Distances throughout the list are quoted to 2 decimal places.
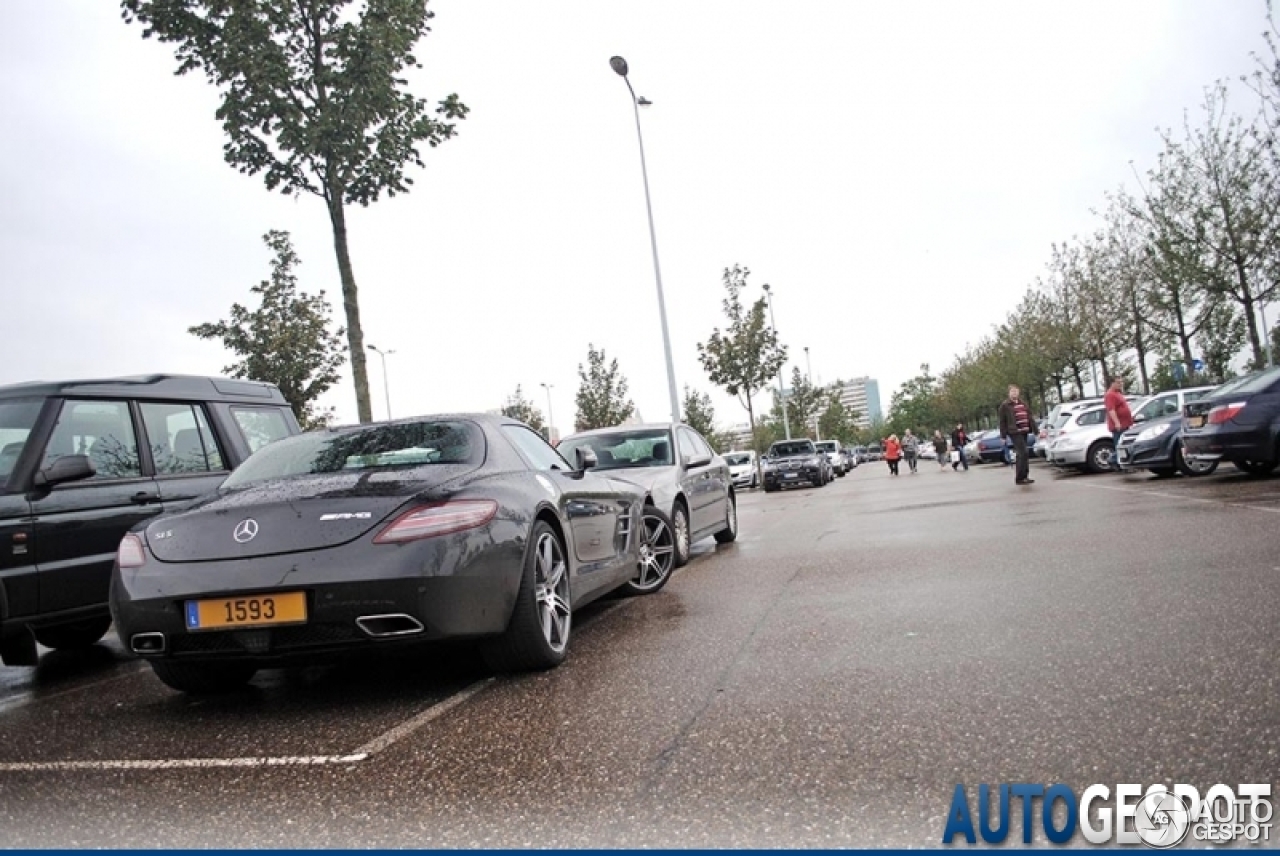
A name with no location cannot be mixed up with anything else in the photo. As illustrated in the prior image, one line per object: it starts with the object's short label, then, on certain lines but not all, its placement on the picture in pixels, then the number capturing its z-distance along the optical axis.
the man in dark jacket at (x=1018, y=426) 17.06
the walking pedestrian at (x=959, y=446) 32.46
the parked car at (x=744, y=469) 36.78
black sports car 3.79
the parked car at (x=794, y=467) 28.72
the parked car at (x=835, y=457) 42.31
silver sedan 8.89
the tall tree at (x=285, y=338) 28.06
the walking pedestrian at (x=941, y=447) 36.81
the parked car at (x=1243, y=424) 10.86
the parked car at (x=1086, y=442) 18.48
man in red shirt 15.87
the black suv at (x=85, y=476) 5.07
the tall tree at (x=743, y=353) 39.22
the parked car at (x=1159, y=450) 14.01
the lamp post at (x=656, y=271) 25.14
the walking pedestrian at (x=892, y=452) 31.97
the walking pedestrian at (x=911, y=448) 39.50
